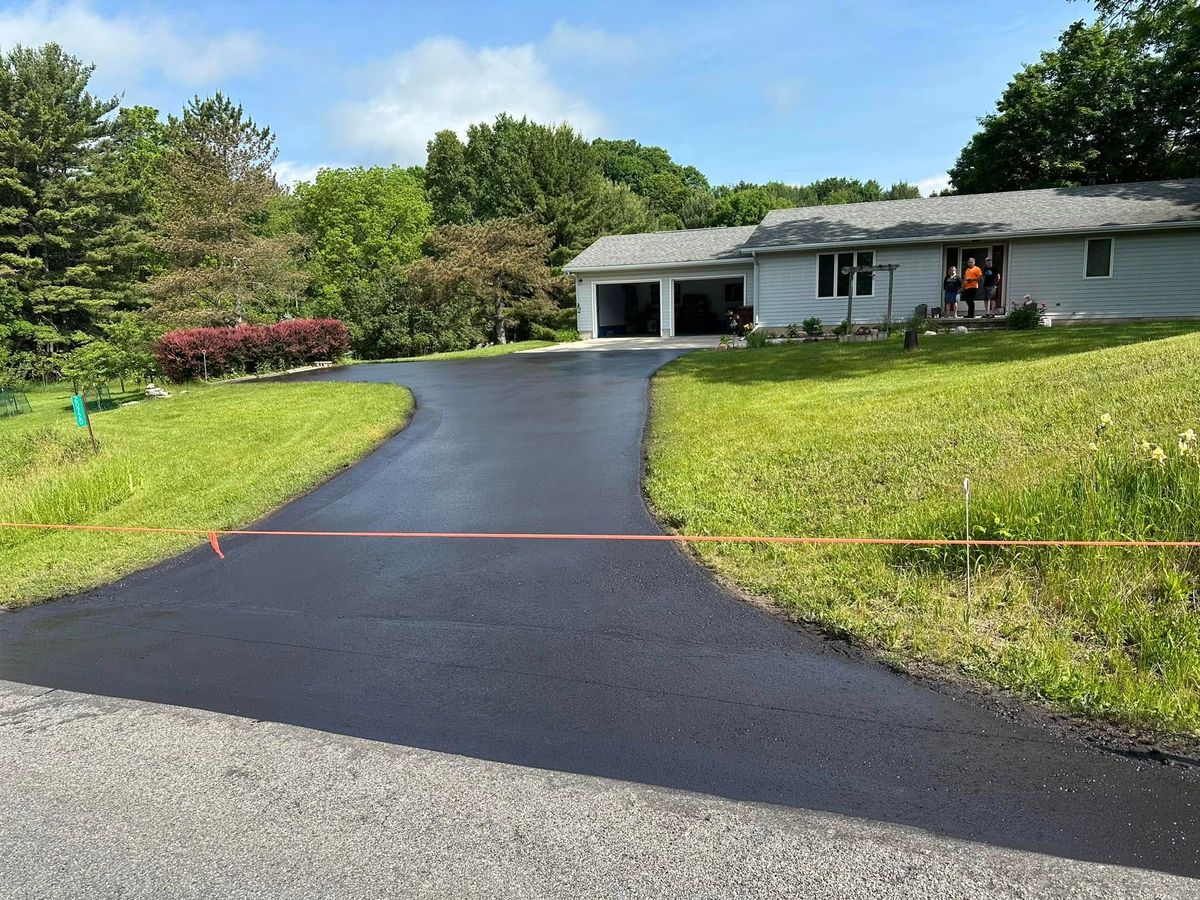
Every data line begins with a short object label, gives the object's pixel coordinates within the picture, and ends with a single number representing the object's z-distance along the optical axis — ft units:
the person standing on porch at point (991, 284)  71.36
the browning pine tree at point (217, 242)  87.76
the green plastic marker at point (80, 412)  29.96
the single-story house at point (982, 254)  68.08
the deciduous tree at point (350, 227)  142.31
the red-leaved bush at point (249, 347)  64.64
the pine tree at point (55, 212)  106.52
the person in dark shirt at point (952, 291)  68.80
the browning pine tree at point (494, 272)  92.43
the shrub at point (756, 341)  62.73
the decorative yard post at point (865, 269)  57.29
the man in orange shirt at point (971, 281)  65.10
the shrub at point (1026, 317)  62.85
